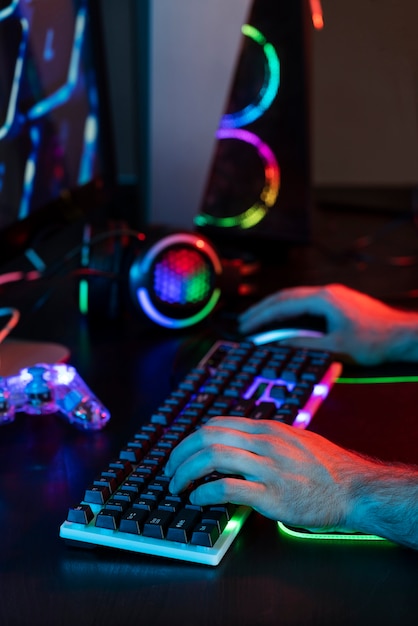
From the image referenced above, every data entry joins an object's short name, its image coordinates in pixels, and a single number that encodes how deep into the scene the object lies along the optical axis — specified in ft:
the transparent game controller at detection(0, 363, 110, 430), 4.27
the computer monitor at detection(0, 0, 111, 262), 4.66
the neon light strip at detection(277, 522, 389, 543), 3.77
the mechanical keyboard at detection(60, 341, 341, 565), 3.70
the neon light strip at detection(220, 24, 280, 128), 5.63
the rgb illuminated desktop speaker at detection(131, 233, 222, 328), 4.91
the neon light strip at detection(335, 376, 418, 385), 4.57
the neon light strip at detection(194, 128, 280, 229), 5.71
